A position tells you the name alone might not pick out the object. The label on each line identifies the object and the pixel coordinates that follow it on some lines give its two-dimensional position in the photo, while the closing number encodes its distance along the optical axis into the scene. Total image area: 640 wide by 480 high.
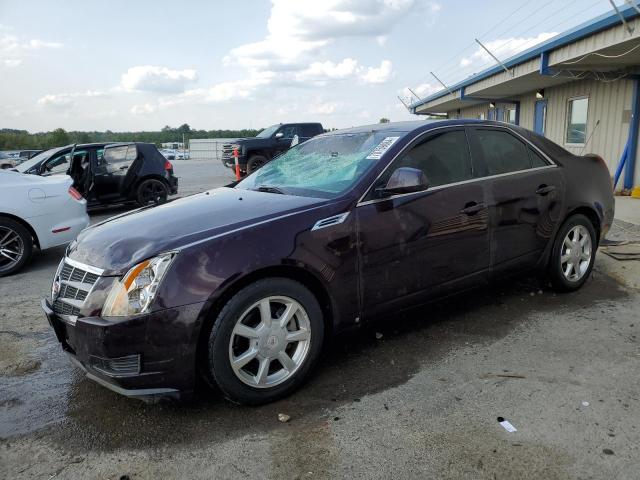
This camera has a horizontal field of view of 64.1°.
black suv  10.38
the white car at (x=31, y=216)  6.11
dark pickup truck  17.73
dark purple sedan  2.64
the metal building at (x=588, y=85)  9.19
